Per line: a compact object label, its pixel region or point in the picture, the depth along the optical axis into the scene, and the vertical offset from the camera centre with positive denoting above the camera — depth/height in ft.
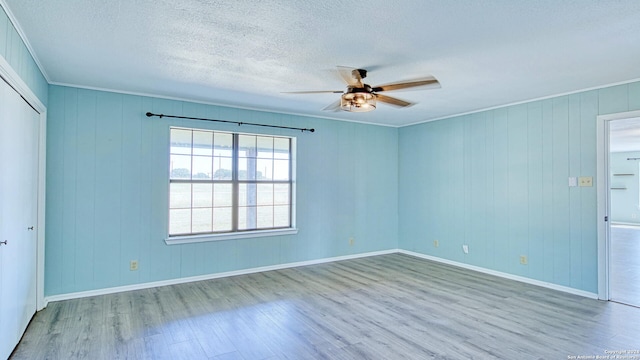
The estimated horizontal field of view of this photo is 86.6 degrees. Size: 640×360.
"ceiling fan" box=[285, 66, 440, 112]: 9.29 +2.73
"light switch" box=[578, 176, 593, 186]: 13.06 +0.17
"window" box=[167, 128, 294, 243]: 15.08 -0.01
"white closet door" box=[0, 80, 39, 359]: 7.81 -0.85
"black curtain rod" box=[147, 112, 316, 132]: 14.18 +2.87
